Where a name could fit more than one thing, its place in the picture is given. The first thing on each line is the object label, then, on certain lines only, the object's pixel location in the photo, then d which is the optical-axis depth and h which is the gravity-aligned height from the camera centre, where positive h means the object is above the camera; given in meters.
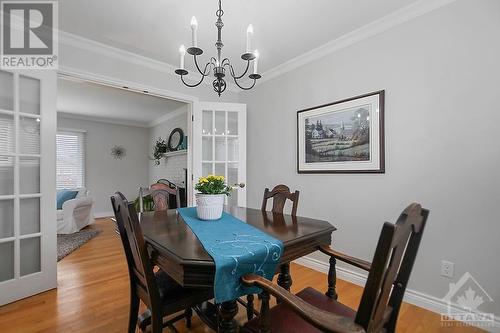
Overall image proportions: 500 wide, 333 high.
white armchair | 4.20 -0.86
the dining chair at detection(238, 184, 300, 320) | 1.62 -0.34
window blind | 5.63 +0.20
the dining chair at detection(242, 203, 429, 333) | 0.68 -0.47
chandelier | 1.46 +0.70
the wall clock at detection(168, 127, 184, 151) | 5.34 +0.67
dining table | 0.97 -0.38
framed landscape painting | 2.22 +0.32
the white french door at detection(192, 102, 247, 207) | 3.29 +0.35
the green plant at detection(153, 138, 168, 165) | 5.87 +0.46
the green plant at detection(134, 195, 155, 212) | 4.61 -0.72
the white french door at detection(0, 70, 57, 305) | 2.07 -0.15
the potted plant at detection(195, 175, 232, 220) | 1.56 -0.19
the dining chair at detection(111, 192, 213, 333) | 1.10 -0.64
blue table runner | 0.96 -0.37
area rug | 3.29 -1.16
